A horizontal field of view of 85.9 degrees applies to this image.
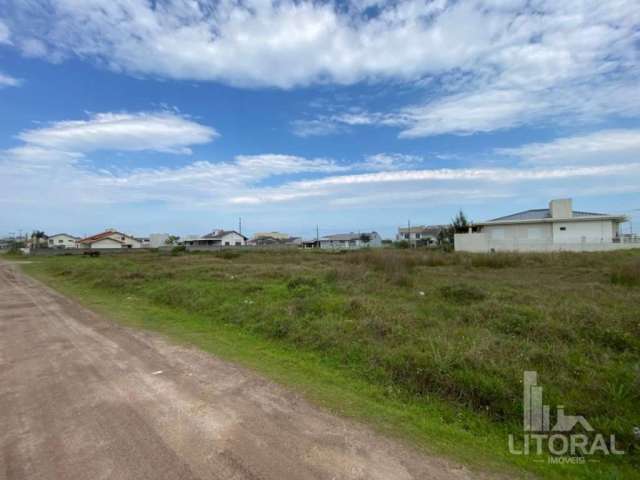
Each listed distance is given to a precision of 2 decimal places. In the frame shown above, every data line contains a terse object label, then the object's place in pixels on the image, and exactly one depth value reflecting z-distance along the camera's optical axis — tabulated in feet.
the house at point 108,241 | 251.19
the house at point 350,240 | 259.43
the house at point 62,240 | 306.14
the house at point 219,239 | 280.72
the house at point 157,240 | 294.33
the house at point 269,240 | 302.66
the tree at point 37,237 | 284.82
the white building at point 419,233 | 232.14
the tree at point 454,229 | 143.64
